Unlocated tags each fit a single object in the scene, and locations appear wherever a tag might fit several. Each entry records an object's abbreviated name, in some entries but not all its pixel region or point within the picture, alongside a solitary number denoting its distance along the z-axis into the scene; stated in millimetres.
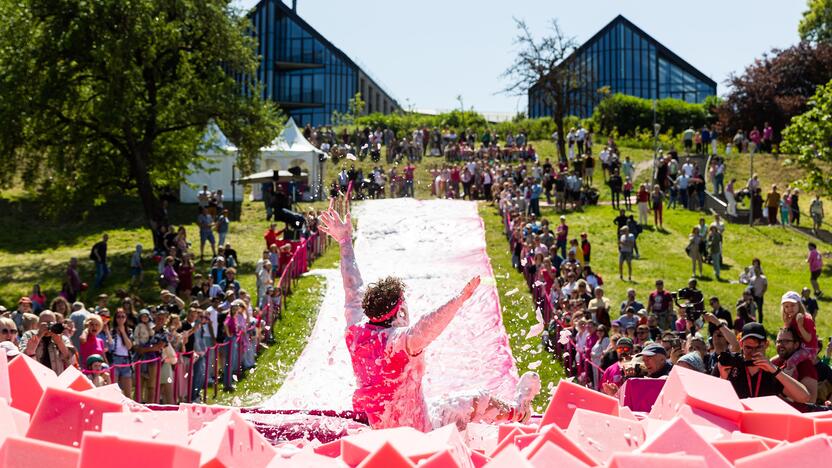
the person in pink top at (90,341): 12688
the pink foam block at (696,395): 4660
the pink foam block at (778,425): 4473
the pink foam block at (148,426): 3885
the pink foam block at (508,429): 4691
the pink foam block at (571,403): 5125
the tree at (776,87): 47719
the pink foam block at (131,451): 3391
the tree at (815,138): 30266
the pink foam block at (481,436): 5094
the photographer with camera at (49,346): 11039
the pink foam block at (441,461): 3596
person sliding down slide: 6375
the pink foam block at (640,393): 7428
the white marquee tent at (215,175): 35781
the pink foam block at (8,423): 4000
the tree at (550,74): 46031
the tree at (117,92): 28531
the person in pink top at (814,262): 23109
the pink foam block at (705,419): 4516
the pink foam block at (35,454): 3502
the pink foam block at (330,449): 4453
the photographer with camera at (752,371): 6988
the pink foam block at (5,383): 4807
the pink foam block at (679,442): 3701
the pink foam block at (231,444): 3709
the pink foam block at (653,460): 3289
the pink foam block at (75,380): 5129
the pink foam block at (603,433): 4219
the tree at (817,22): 60031
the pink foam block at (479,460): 4266
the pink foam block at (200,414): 4934
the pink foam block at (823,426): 4406
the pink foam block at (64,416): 4164
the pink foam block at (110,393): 4551
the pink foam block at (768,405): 4773
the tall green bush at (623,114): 56438
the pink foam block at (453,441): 3829
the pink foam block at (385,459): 3602
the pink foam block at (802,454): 3613
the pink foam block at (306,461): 3701
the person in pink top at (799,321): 9023
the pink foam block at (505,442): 4312
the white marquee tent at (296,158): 36303
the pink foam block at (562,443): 3926
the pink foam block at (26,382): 4938
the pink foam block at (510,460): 3535
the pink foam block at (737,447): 4008
